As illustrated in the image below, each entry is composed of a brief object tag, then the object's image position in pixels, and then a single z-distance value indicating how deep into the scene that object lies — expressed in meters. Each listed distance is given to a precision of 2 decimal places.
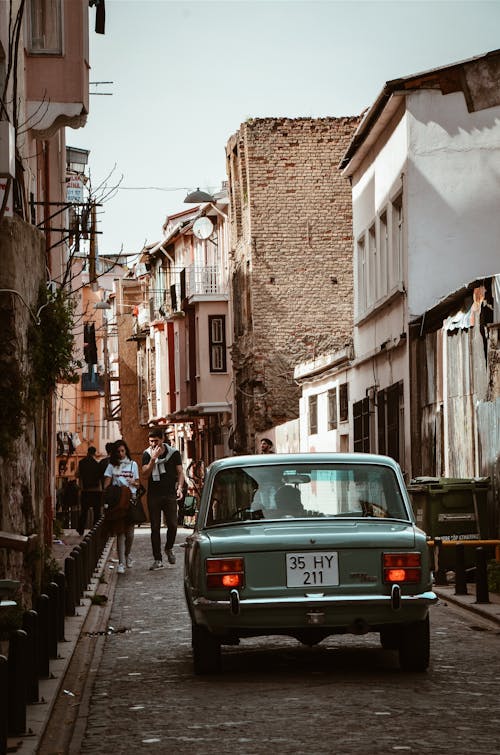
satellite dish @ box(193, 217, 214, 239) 59.25
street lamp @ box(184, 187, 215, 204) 61.28
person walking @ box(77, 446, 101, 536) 34.19
